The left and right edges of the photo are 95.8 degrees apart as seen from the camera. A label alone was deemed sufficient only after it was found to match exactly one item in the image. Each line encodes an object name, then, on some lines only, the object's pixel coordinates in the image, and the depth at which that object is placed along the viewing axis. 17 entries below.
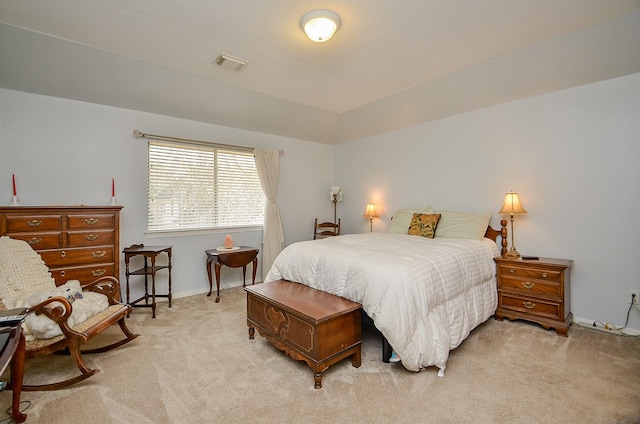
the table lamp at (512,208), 3.00
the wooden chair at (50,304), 1.87
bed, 1.94
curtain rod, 3.44
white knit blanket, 1.88
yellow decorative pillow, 3.52
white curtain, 4.44
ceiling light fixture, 2.13
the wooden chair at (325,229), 5.08
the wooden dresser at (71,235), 2.51
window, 3.69
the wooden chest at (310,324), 1.89
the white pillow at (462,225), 3.27
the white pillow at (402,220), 3.90
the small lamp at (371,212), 4.62
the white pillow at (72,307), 1.87
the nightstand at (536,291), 2.61
